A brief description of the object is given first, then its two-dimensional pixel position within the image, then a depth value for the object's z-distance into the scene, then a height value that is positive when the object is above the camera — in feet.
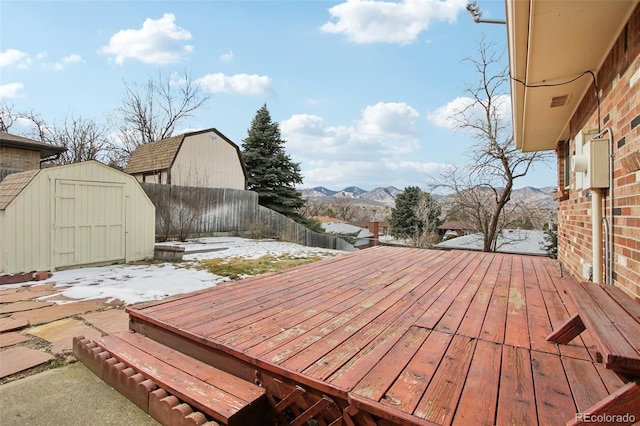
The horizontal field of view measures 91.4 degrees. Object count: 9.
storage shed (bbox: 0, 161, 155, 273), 15.08 -0.29
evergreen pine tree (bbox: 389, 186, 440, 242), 80.07 -0.19
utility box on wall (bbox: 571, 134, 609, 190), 7.09 +1.22
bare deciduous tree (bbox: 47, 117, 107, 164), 53.72 +13.33
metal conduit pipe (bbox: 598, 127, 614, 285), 6.85 -0.39
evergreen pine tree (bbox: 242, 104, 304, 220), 49.19 +7.44
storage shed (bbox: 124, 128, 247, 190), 36.94 +6.72
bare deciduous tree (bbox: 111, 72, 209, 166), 57.31 +19.41
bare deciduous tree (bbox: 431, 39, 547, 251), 34.04 +6.24
